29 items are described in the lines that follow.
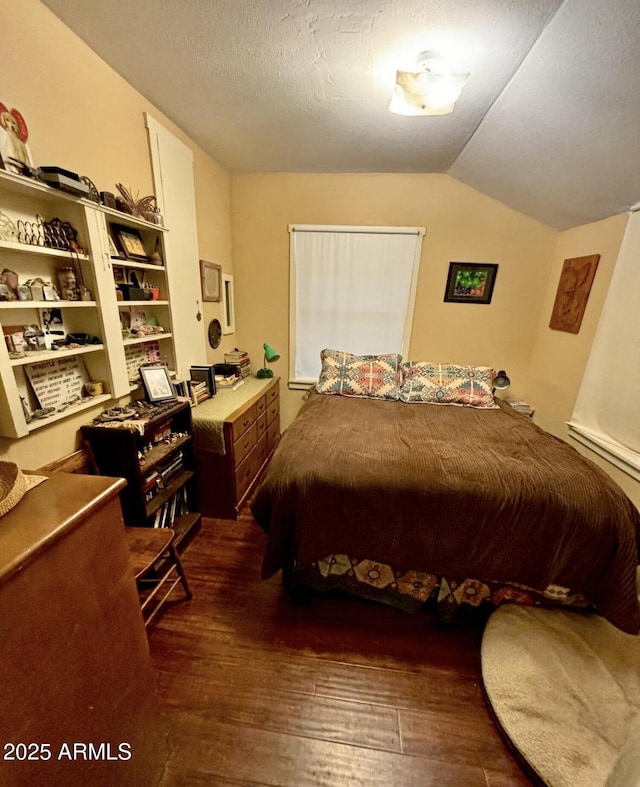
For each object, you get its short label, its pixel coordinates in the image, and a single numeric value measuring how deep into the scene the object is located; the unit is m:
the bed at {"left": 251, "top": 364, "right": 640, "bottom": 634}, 1.31
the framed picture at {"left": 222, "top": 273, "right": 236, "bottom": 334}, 2.88
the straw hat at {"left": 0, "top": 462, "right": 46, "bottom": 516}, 0.61
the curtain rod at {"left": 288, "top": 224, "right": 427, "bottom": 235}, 2.77
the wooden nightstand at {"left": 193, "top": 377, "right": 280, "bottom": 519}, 1.98
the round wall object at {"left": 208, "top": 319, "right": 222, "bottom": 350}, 2.68
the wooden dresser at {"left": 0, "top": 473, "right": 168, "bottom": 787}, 0.53
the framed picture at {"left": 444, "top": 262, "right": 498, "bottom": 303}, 2.81
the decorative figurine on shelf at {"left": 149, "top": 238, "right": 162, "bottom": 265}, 1.86
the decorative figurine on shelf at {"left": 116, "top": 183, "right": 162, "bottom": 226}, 1.58
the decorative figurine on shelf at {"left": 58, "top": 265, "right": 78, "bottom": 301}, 1.33
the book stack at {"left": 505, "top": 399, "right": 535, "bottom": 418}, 2.72
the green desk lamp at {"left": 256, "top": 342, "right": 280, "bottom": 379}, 3.03
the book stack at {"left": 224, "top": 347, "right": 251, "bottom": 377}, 2.82
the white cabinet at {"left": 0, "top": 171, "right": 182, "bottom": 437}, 1.12
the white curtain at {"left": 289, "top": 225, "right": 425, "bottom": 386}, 2.86
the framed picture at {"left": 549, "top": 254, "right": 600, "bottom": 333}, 2.28
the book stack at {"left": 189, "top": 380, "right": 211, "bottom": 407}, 2.13
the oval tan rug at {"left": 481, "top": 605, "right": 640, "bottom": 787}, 1.04
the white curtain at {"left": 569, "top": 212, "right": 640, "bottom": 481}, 1.86
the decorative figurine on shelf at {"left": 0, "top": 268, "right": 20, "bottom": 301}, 1.12
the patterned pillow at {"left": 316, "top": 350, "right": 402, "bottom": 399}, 2.56
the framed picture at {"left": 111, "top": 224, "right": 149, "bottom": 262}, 1.62
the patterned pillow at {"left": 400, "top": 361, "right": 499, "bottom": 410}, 2.45
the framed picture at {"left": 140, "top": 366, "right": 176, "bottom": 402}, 1.77
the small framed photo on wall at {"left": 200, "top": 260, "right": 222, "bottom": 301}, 2.46
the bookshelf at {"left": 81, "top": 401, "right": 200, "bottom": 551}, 1.48
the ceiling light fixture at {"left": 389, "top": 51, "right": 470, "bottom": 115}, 1.39
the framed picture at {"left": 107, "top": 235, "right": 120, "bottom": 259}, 1.53
